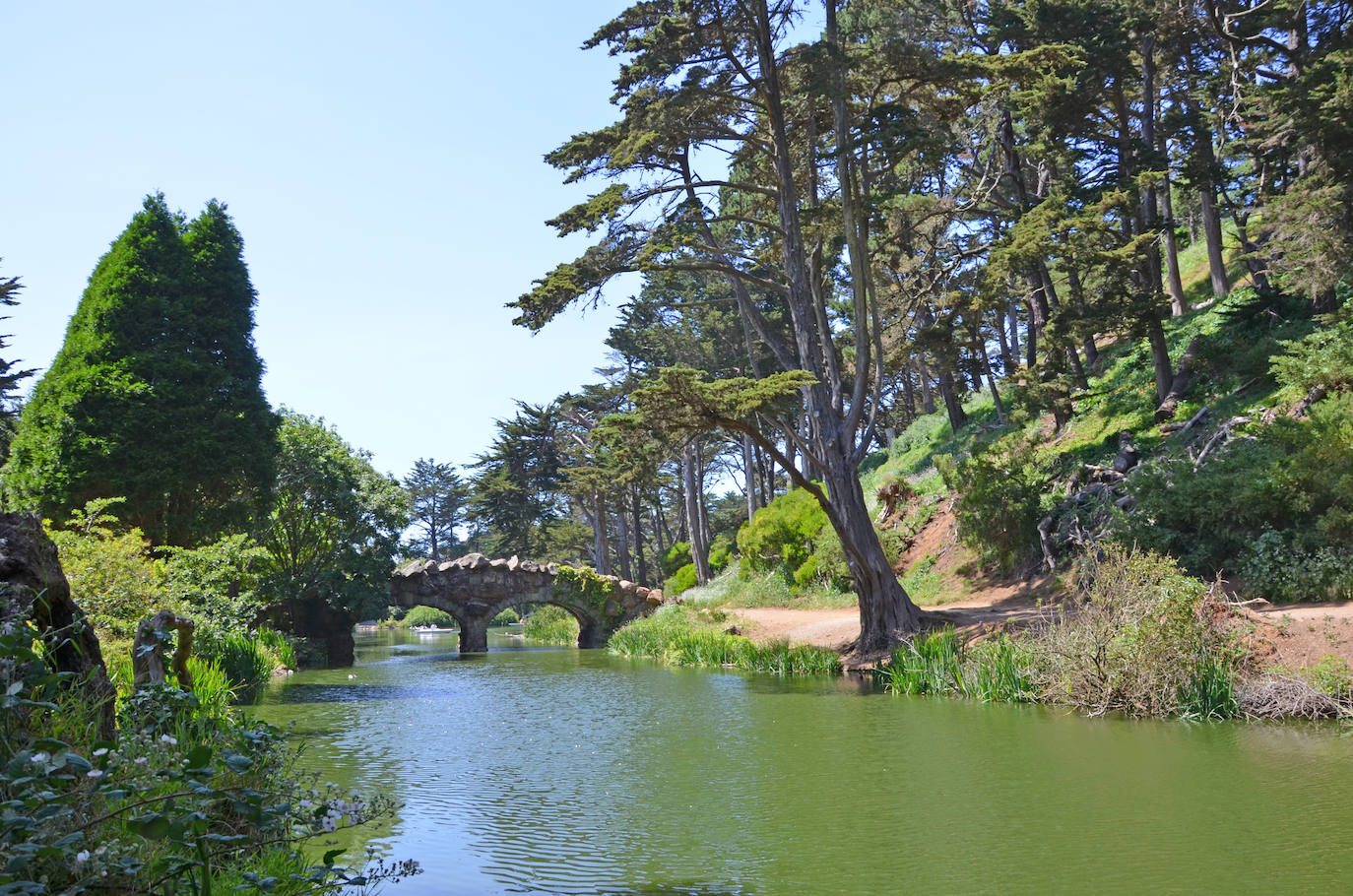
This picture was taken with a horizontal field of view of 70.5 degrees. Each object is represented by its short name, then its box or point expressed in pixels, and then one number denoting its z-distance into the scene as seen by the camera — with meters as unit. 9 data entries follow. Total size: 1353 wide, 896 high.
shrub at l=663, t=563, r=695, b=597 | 35.59
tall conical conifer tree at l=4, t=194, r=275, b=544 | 19.69
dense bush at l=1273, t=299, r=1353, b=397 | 15.67
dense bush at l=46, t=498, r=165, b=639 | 10.65
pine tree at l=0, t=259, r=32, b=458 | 23.44
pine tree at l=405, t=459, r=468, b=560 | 71.31
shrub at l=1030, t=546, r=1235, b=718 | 10.87
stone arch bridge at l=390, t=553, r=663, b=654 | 31.05
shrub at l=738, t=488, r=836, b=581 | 26.58
